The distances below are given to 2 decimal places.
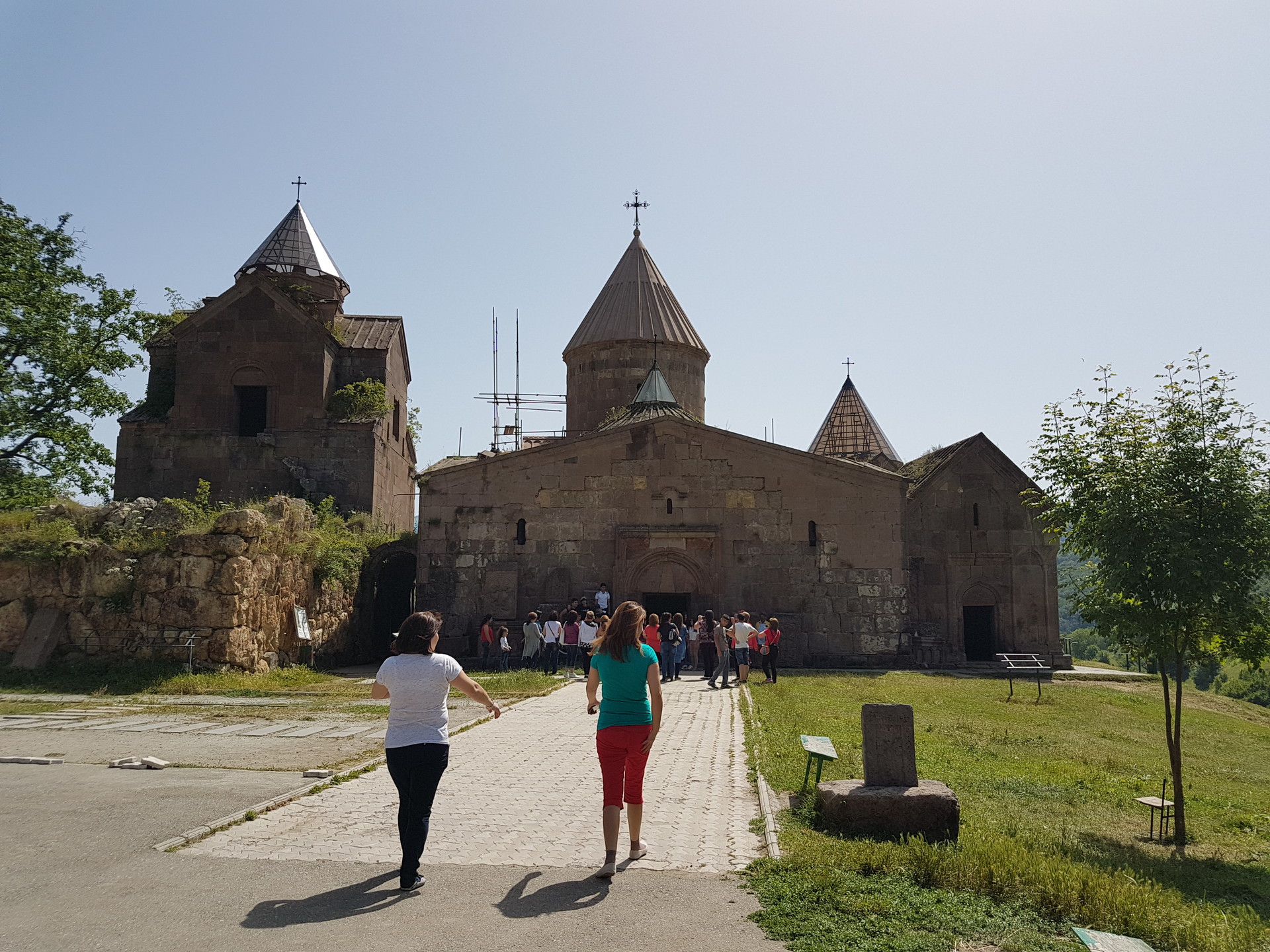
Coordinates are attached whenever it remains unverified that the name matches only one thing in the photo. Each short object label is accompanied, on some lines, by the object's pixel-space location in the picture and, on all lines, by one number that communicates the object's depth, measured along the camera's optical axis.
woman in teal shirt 5.65
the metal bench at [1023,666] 19.23
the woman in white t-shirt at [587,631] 17.89
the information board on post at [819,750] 7.52
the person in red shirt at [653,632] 15.62
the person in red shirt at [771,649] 17.30
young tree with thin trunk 8.71
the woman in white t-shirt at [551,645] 18.41
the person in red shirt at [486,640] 19.17
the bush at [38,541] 15.36
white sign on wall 17.80
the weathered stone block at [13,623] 15.22
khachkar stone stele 6.54
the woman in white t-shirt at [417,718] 5.21
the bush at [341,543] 19.00
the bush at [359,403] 23.48
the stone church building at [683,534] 21.39
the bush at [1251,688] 53.88
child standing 18.67
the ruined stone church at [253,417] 22.83
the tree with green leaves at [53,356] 22.77
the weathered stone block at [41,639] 14.97
